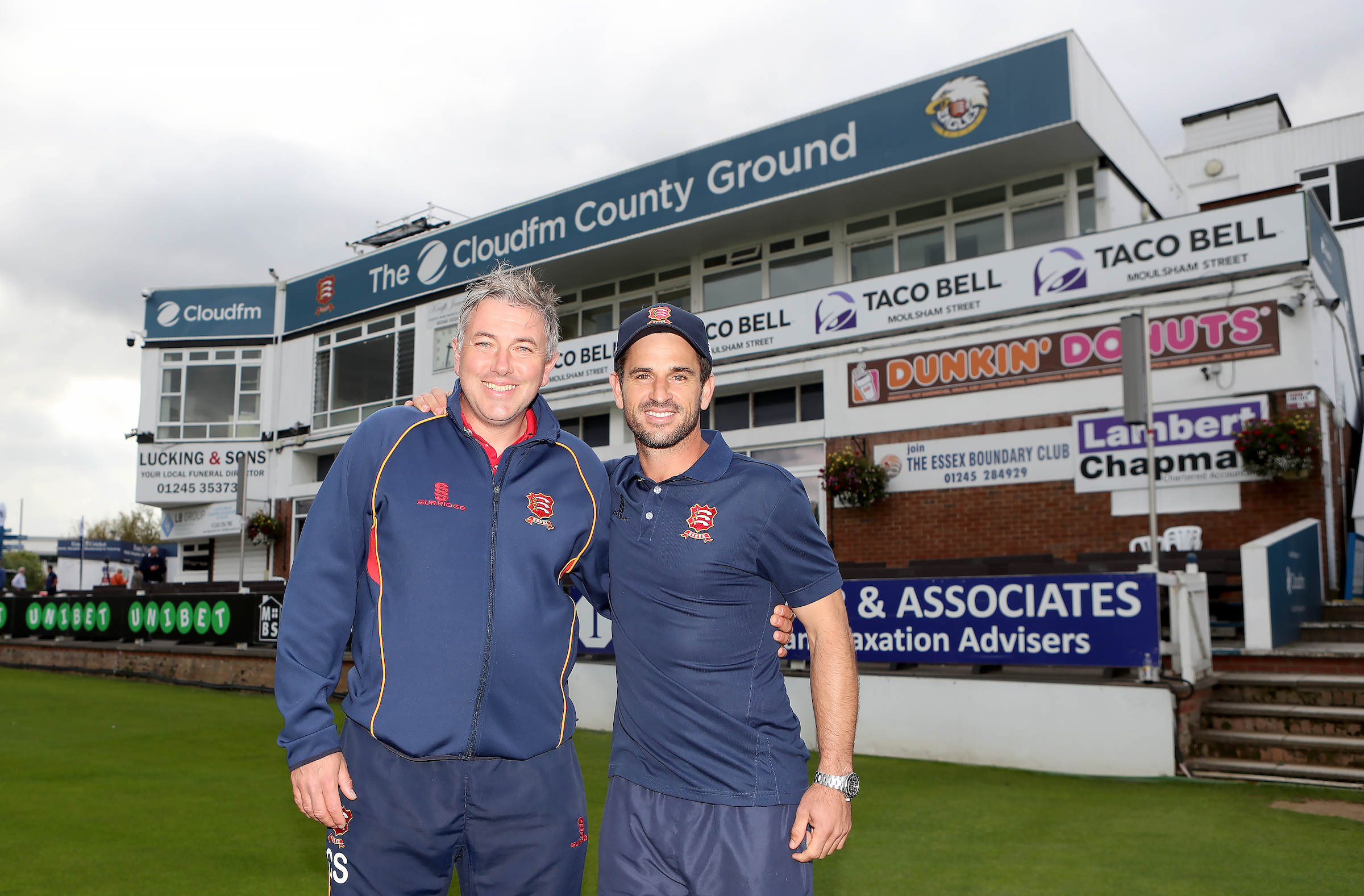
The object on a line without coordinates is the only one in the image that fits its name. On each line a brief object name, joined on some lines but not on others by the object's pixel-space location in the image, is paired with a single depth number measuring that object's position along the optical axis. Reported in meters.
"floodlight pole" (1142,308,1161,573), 9.16
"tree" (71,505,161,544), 67.31
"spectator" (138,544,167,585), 21.00
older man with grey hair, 2.40
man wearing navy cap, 2.40
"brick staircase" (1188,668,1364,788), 7.68
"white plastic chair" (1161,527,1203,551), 13.16
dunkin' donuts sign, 13.12
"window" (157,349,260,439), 28.25
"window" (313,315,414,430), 26.45
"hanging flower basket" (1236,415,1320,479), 12.08
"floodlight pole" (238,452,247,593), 15.05
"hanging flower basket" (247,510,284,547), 26.23
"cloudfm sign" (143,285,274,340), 28.69
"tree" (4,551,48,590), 57.44
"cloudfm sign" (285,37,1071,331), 15.70
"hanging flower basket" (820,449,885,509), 16.03
